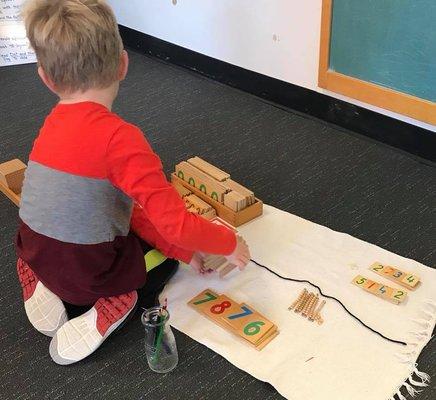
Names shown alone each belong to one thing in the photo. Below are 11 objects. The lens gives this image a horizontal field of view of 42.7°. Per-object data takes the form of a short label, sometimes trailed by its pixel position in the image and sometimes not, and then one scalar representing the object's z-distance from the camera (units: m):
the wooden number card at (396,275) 1.42
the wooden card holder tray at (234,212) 1.67
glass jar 1.21
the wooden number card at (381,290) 1.38
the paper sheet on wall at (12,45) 2.93
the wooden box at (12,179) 1.83
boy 1.04
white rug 1.20
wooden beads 1.35
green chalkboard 1.80
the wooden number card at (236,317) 1.29
